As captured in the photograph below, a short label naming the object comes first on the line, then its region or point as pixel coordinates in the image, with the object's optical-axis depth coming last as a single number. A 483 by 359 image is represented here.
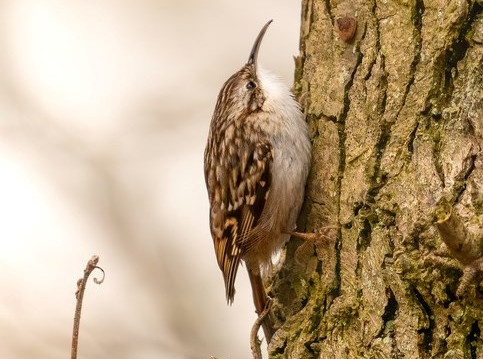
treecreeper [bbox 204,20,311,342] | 2.98
